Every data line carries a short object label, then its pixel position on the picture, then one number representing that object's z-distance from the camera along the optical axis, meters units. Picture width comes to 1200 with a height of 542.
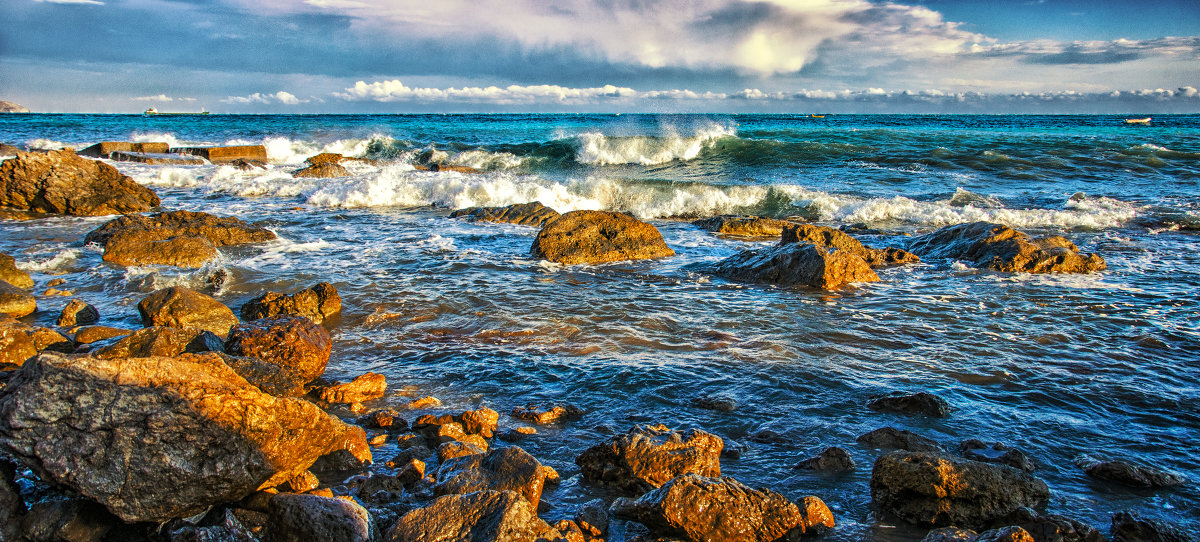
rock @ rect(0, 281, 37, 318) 5.68
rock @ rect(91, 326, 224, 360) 4.22
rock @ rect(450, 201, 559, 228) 11.63
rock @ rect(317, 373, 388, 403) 4.24
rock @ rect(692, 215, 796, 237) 10.78
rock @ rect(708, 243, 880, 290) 7.13
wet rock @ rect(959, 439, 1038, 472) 3.39
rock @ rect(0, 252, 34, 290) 6.61
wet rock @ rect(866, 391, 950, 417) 4.03
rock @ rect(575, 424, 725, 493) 3.13
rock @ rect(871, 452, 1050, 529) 2.86
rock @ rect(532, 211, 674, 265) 8.42
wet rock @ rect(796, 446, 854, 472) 3.35
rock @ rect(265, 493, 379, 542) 2.45
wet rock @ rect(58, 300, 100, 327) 5.51
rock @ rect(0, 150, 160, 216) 11.59
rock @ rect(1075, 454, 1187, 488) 3.21
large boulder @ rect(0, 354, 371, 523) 2.32
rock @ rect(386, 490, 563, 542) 2.43
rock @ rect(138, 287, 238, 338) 5.30
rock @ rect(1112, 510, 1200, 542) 2.73
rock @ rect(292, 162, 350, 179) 17.86
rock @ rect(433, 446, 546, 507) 2.95
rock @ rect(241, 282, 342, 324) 5.80
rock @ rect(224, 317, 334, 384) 4.55
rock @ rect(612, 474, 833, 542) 2.69
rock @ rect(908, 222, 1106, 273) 7.86
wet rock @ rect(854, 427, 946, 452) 3.57
